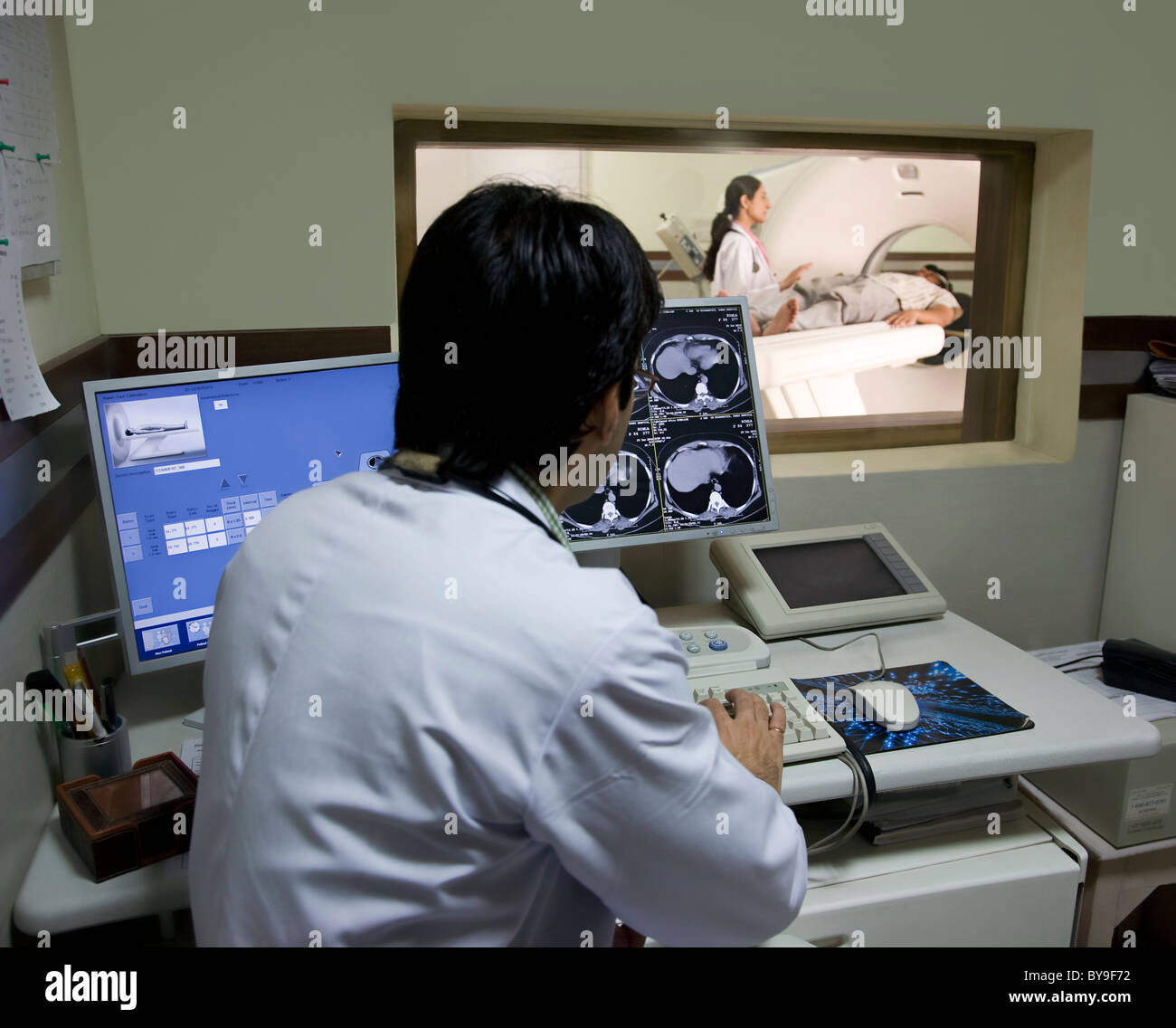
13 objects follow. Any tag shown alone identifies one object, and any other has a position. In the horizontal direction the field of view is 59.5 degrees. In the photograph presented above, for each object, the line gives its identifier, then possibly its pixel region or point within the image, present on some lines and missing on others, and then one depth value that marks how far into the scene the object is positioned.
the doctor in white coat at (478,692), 0.81
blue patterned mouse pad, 1.44
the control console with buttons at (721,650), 1.63
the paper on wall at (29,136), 1.28
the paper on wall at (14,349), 1.22
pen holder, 1.26
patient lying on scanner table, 2.34
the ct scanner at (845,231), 2.27
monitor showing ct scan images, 1.73
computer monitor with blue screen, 1.38
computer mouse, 1.46
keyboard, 1.39
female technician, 2.25
